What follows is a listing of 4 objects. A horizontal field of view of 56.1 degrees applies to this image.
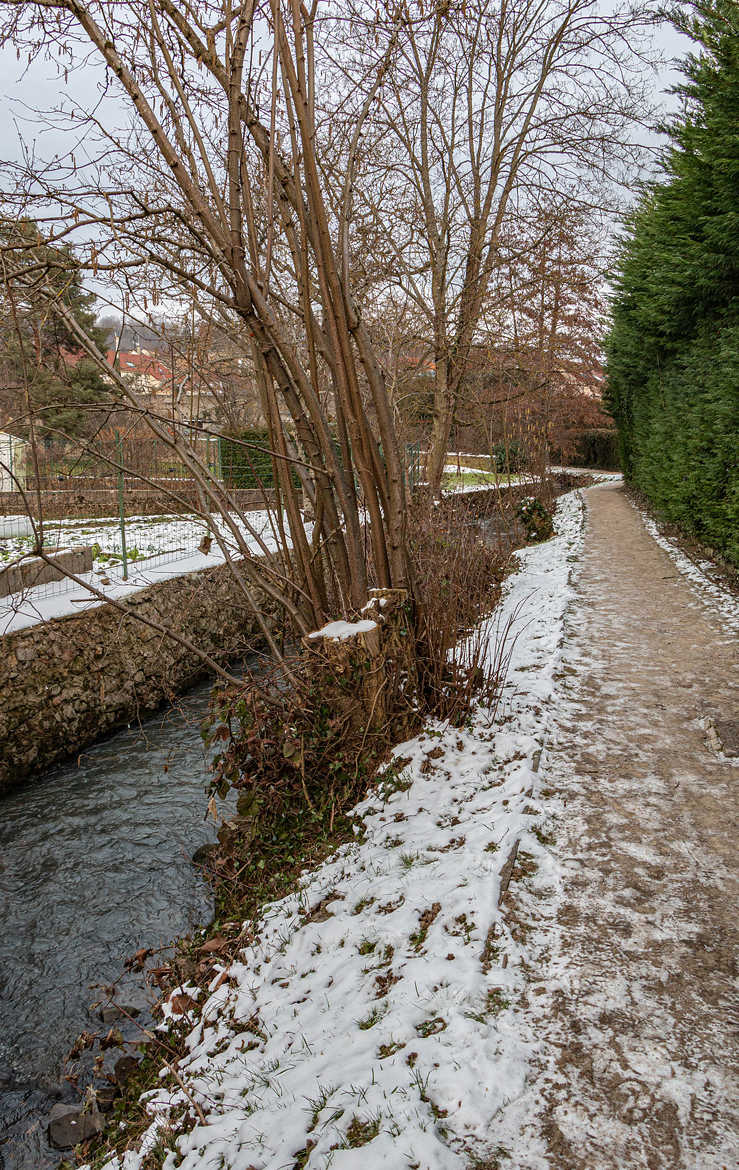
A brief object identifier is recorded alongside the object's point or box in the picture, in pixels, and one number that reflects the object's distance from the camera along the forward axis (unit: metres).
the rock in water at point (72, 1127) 2.67
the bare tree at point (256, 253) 3.31
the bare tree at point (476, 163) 9.73
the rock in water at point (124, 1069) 2.90
